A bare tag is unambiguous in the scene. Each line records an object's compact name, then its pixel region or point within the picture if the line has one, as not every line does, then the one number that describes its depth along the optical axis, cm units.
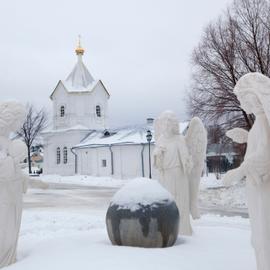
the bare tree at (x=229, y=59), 2142
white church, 3966
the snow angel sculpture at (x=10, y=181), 516
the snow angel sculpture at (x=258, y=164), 386
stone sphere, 563
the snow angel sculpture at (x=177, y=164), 739
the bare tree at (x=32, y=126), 4578
